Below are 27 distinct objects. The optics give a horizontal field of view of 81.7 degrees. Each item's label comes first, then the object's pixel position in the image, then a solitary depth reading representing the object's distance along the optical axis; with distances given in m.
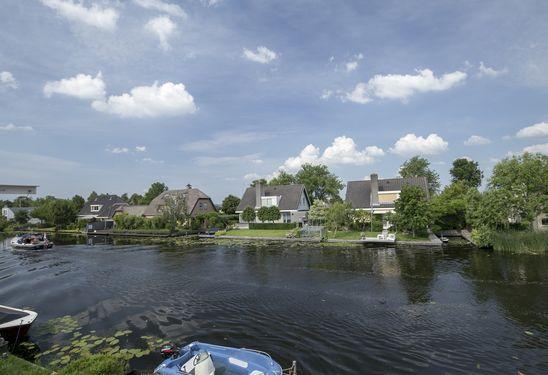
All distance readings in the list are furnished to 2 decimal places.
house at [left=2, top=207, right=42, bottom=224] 84.31
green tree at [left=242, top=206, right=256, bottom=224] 51.69
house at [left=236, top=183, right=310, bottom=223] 53.53
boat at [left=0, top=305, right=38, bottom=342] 12.34
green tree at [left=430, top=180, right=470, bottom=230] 38.22
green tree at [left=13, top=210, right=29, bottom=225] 80.31
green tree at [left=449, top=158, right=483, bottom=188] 71.38
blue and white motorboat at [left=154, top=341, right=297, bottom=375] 8.42
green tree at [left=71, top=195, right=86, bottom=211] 81.84
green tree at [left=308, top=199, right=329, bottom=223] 43.38
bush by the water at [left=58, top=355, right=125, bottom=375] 7.43
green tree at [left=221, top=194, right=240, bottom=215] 67.38
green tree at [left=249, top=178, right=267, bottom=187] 82.10
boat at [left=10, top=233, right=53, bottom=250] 40.31
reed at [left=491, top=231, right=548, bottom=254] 27.57
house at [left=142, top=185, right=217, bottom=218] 61.20
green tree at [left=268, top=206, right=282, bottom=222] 50.18
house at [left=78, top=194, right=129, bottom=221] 72.56
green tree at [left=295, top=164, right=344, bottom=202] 69.12
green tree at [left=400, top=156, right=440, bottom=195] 73.81
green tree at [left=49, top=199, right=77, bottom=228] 67.50
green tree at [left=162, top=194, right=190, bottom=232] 53.66
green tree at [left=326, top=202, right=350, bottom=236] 40.88
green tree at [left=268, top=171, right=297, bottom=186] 75.50
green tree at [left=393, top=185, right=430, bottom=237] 35.28
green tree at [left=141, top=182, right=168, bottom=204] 94.54
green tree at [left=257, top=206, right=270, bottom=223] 50.31
